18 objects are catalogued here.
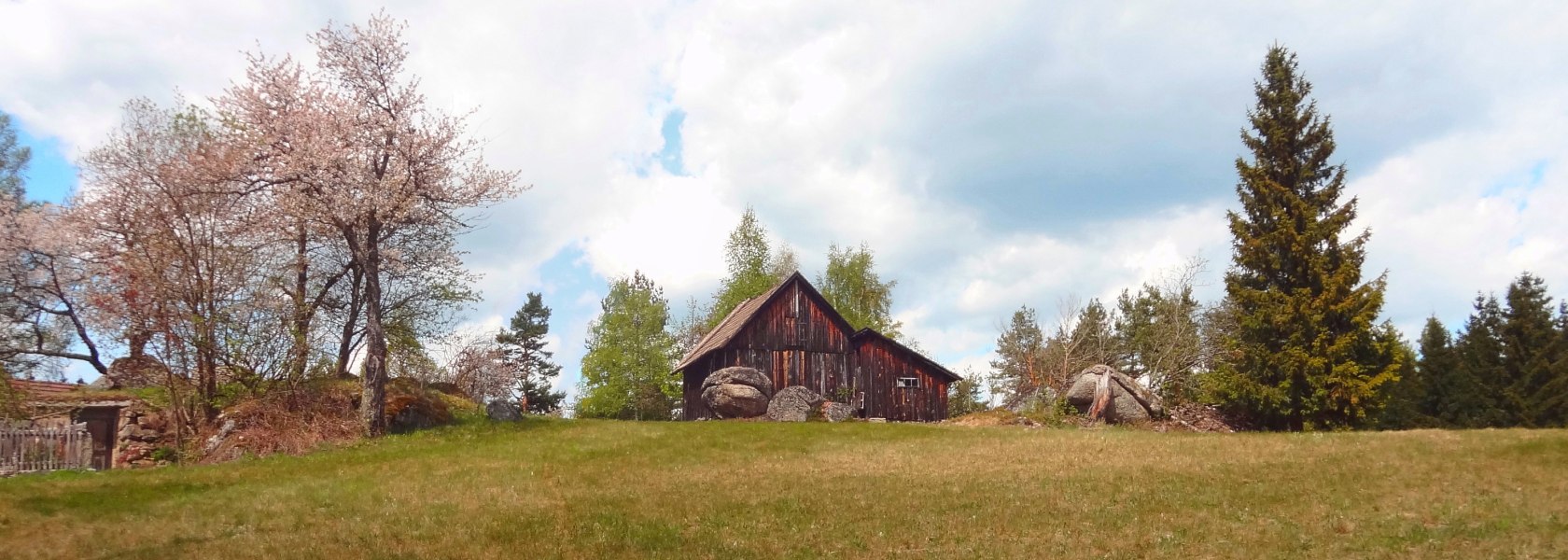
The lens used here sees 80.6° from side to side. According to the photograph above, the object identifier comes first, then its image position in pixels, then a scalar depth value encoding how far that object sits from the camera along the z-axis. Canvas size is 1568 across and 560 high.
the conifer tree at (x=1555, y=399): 45.23
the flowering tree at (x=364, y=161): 28.48
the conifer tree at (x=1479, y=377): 47.69
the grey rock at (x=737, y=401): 39.25
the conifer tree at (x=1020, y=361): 50.04
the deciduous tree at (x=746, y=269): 67.94
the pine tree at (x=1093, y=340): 49.28
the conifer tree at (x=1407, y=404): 50.81
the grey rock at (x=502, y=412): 31.25
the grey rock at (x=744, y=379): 40.09
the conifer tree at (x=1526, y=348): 47.03
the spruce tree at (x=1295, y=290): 31.67
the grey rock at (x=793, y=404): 37.22
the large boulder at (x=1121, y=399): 34.50
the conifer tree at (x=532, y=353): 69.94
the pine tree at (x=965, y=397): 67.62
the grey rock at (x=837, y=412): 37.19
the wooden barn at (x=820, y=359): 43.47
